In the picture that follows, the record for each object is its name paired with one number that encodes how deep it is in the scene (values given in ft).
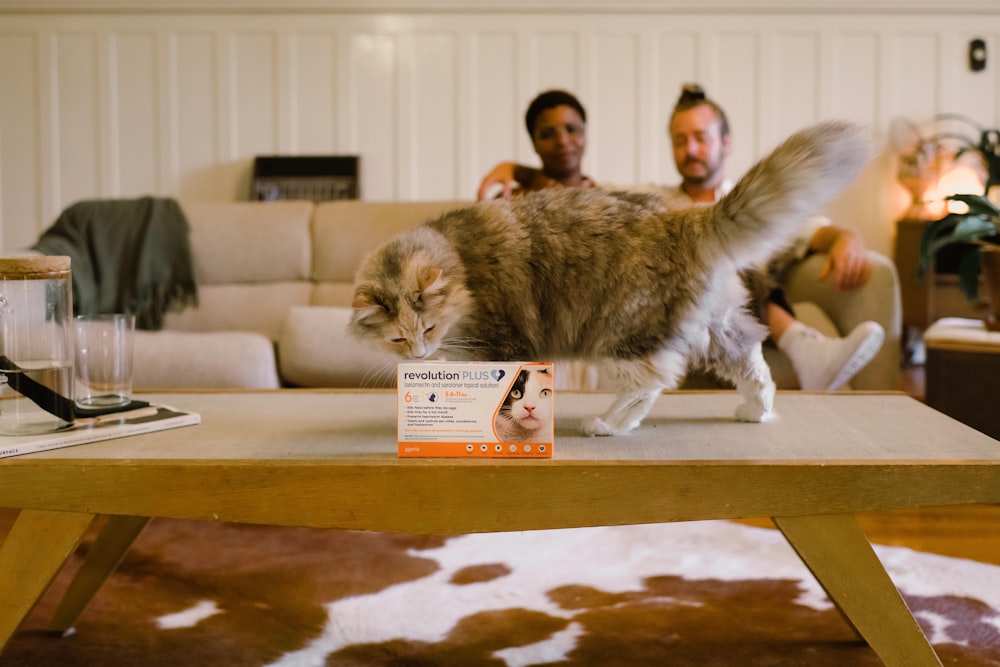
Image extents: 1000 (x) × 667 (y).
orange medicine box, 3.33
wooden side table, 6.82
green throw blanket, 8.73
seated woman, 8.27
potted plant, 7.10
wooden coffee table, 3.13
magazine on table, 3.42
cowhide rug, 4.15
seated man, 6.58
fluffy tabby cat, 3.70
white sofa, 7.29
